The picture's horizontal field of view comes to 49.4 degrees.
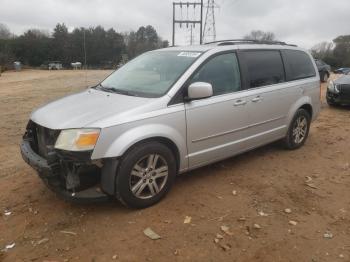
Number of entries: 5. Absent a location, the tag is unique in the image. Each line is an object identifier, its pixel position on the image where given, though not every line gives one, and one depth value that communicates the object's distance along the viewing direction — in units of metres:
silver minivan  3.75
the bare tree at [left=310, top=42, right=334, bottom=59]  66.05
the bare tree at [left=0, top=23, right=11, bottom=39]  79.00
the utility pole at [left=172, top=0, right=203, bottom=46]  36.47
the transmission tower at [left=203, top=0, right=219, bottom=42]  38.07
